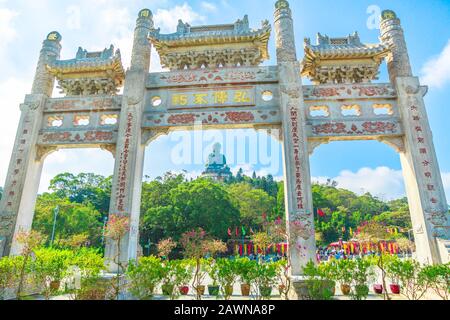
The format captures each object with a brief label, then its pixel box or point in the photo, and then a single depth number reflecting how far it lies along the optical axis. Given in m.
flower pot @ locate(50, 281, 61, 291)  7.52
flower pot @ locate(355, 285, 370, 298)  6.87
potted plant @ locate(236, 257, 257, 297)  6.83
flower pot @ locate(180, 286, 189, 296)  8.10
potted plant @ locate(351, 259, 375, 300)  6.88
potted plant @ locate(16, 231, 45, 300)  7.13
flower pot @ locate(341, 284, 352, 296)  7.55
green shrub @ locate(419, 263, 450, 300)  6.29
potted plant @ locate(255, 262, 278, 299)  6.84
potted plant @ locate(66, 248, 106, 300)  5.98
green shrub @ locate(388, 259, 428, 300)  6.61
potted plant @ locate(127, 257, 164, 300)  6.67
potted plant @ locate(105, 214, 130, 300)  6.71
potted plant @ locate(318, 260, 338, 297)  6.66
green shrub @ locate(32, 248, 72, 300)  7.48
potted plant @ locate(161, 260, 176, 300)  6.79
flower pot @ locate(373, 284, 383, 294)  8.44
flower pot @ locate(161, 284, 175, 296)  6.80
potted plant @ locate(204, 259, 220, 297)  7.17
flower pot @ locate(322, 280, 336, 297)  6.61
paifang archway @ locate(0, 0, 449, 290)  8.45
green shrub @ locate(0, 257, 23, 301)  7.30
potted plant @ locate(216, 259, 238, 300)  6.89
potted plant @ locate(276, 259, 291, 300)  6.57
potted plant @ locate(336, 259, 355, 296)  6.95
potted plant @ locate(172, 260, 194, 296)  6.84
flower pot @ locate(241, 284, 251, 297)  7.67
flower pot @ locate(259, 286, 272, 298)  6.90
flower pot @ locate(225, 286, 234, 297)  6.82
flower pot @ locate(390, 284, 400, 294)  7.95
